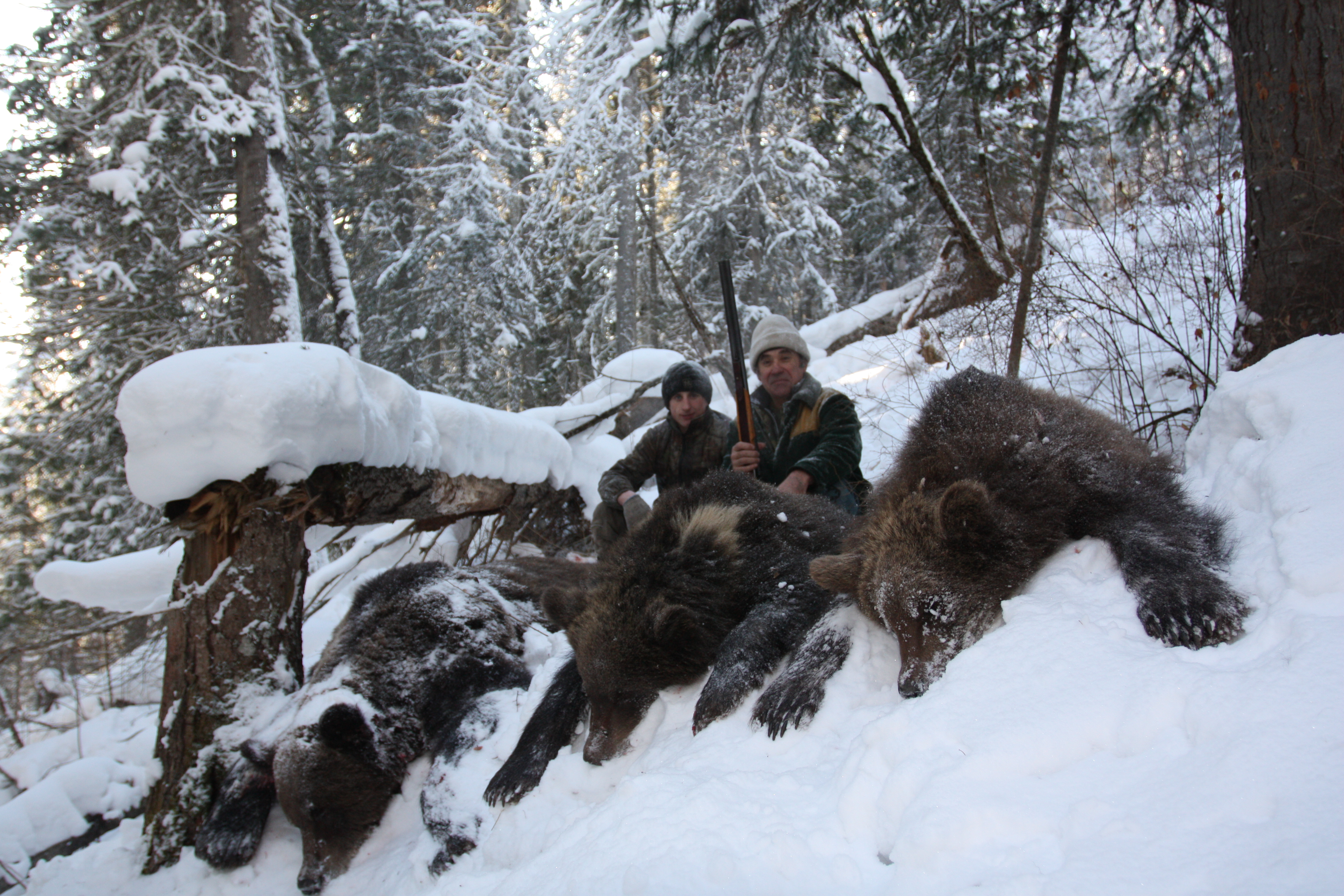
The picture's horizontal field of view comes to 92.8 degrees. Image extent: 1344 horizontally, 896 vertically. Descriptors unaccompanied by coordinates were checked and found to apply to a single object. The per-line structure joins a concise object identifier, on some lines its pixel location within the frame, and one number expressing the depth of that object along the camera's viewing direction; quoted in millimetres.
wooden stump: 3410
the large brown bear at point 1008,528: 2074
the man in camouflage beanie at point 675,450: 5551
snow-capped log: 3123
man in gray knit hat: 4605
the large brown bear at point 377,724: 3215
